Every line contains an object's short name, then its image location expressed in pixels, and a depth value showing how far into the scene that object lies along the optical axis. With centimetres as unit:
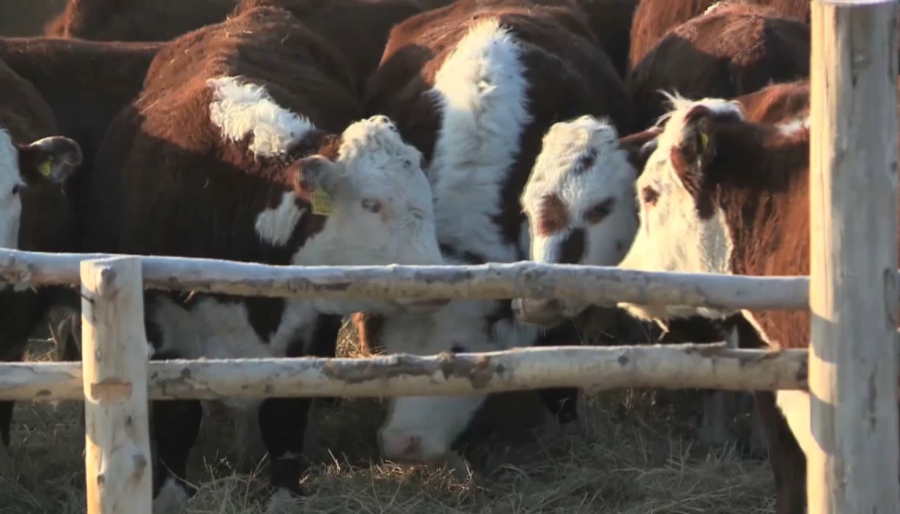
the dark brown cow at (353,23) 1619
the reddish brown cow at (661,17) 1594
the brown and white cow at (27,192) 1088
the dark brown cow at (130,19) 1794
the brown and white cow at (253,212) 1066
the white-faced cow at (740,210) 841
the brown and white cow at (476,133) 1131
